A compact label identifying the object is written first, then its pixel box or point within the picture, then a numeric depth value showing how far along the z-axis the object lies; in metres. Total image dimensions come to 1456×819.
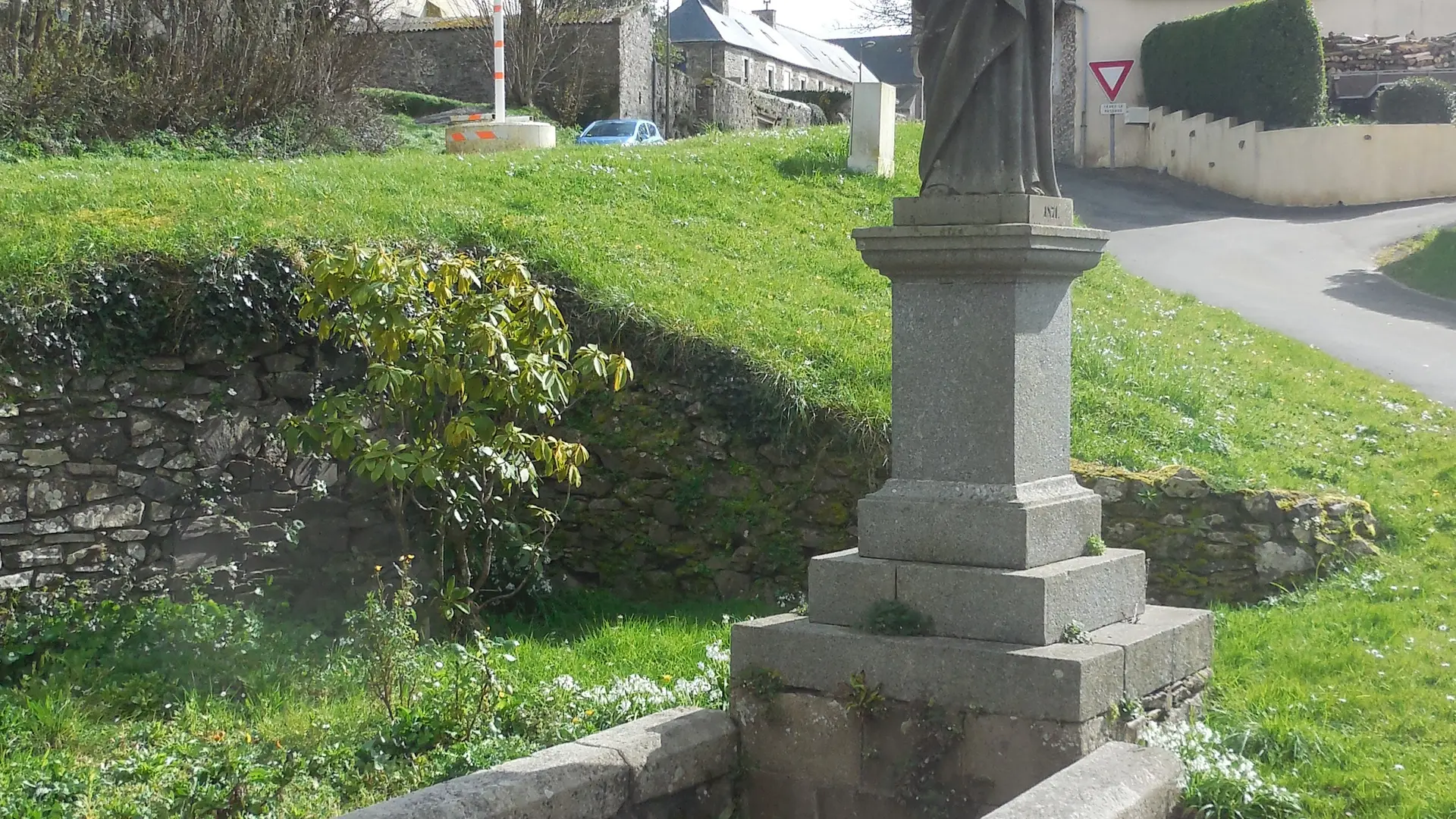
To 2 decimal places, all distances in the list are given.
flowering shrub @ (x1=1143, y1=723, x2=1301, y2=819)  4.12
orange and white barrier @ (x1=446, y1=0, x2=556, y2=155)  16.38
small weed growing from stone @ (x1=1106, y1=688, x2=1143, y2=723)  4.32
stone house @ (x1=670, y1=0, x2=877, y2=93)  40.00
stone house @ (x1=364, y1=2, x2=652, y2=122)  25.42
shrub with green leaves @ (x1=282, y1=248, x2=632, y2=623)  6.52
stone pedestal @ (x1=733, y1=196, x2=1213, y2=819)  4.36
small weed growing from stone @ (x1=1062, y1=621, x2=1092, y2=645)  4.44
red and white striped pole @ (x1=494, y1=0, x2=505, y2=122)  16.52
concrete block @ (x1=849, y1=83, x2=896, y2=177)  15.09
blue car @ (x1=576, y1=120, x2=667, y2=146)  21.37
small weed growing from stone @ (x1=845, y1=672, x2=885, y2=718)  4.54
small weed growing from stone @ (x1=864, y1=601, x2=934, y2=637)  4.58
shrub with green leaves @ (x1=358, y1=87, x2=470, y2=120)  23.61
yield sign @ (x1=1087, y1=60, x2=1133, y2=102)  21.44
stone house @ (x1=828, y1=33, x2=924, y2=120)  55.94
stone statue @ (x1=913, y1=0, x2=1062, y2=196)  4.72
